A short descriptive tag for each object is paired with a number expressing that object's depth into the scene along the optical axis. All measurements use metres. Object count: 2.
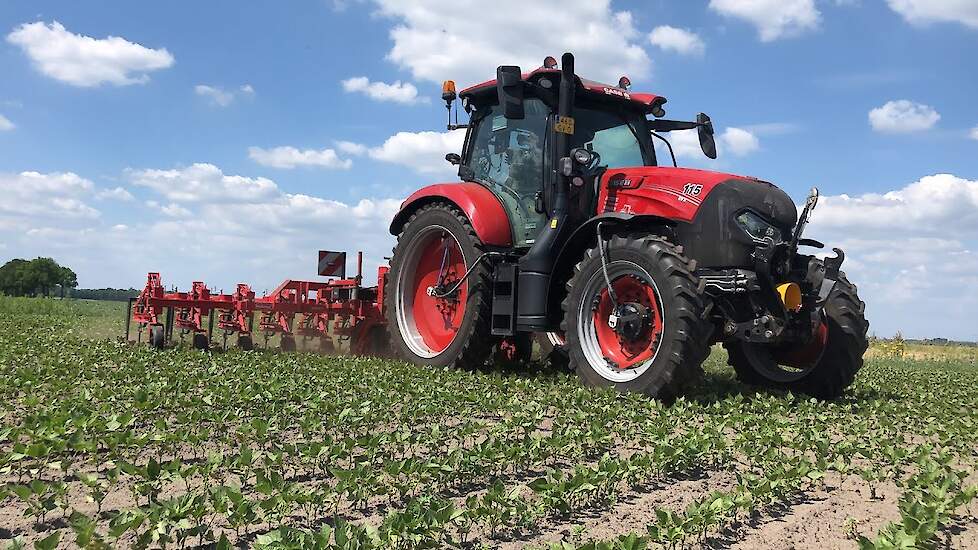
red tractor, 6.09
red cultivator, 9.67
